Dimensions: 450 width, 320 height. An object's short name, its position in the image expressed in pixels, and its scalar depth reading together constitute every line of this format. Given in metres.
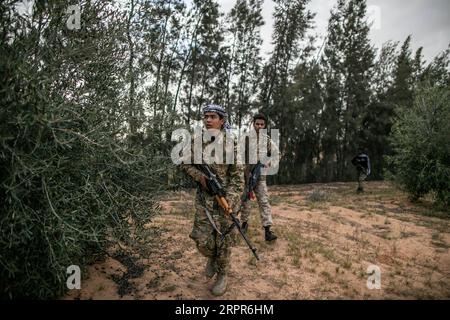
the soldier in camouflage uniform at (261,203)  5.70
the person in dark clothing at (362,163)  13.23
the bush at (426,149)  11.11
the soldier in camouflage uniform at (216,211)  3.91
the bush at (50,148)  2.68
